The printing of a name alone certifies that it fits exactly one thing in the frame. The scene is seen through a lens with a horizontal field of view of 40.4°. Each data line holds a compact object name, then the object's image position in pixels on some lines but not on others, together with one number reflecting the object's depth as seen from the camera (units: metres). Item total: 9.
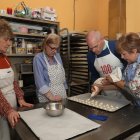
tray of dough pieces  1.26
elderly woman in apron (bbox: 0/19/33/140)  1.17
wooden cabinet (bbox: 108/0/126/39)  2.93
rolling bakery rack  2.75
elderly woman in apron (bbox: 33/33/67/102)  1.65
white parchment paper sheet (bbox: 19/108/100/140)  0.87
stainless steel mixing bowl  1.09
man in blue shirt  1.63
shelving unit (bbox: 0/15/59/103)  2.34
